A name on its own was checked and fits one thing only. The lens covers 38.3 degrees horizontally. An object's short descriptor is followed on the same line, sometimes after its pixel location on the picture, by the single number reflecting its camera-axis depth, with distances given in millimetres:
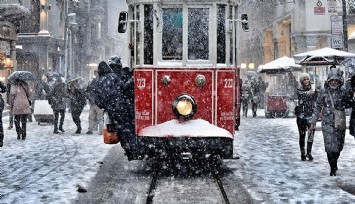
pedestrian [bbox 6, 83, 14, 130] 18098
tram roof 9141
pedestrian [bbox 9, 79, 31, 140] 14578
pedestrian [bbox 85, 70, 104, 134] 15758
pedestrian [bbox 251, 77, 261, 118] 24016
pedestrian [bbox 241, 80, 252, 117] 23547
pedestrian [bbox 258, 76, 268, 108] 28706
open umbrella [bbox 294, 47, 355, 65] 17641
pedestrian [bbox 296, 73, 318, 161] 10328
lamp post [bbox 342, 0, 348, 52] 17922
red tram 8695
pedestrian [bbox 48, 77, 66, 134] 16328
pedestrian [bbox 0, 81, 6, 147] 11398
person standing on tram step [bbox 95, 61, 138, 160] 9352
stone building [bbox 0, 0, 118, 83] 35531
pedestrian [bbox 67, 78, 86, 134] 15969
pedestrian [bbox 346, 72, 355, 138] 8195
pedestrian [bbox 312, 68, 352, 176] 8586
